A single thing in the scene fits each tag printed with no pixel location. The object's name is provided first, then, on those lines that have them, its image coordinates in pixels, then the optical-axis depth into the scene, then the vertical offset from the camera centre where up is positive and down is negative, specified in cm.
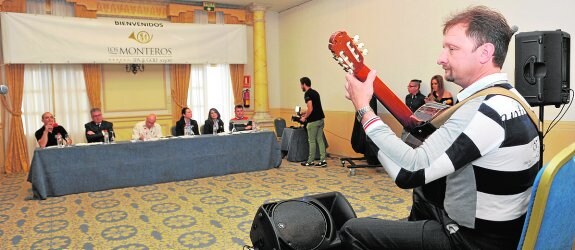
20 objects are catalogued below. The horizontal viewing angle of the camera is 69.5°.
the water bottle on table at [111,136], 506 -39
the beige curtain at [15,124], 637 -28
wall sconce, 731 +63
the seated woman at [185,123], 589 -29
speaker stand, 326 -14
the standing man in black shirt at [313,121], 627 -33
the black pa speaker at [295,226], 189 -60
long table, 457 -72
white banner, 616 +104
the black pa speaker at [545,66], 314 +22
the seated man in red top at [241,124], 596 -33
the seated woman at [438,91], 512 +7
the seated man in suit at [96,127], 527 -30
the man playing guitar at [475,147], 113 -14
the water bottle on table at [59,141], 477 -41
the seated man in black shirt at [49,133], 495 -34
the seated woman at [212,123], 605 -31
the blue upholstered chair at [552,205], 97 -27
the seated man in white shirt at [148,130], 544 -35
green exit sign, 776 +180
